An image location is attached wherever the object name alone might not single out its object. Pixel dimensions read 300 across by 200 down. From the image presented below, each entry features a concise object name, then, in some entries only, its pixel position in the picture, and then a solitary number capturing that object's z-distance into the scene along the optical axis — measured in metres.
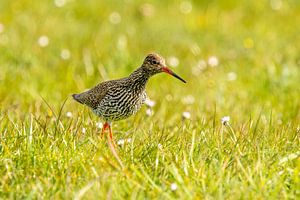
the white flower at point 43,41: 19.56
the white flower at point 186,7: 25.72
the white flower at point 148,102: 13.57
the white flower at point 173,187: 8.80
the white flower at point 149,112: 13.37
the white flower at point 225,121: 11.19
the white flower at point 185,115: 12.95
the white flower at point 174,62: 19.66
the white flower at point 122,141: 10.82
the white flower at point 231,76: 17.81
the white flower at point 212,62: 18.08
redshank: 12.81
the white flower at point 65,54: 18.91
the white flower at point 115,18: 23.23
